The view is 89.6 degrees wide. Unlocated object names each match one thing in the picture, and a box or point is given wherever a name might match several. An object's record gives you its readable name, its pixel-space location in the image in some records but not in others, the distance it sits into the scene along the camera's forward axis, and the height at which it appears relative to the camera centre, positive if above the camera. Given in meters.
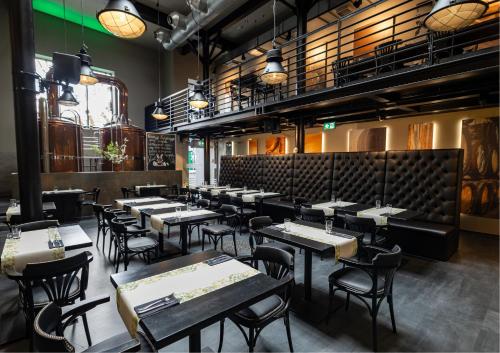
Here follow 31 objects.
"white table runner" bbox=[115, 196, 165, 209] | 4.73 -0.70
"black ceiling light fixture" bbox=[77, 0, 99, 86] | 4.25 +1.60
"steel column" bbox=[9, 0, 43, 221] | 2.86 +0.75
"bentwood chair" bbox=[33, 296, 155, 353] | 1.05 -0.86
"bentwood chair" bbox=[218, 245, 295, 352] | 1.72 -1.04
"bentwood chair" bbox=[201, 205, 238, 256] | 3.86 -1.01
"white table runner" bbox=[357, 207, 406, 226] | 3.42 -0.72
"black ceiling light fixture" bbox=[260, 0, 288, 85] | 4.13 +1.60
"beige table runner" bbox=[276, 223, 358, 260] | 2.34 -0.74
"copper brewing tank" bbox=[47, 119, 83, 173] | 6.98 +0.56
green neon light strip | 8.00 +5.14
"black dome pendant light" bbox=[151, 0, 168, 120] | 8.03 +1.71
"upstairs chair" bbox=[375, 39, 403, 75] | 4.51 +1.89
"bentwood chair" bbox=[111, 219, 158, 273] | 3.21 -1.05
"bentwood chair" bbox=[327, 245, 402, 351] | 1.96 -1.04
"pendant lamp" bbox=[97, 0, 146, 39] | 2.67 +1.62
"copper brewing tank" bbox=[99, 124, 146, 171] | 8.05 +0.77
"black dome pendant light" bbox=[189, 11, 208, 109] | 6.04 +1.60
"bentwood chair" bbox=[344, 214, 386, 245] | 3.09 -0.83
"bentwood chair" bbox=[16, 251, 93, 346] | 1.75 -0.92
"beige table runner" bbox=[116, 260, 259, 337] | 1.43 -0.76
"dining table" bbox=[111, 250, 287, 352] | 1.23 -0.77
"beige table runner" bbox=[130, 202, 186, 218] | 4.07 -0.72
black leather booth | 3.94 -0.43
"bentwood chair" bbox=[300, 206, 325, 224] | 3.71 -0.76
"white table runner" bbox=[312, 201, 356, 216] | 4.15 -0.73
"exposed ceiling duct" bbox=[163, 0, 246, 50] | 6.25 +4.09
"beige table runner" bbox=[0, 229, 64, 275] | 1.97 -0.72
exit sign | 6.63 +1.03
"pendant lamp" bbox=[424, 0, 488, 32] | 2.45 +1.53
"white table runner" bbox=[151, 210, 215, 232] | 3.43 -0.73
